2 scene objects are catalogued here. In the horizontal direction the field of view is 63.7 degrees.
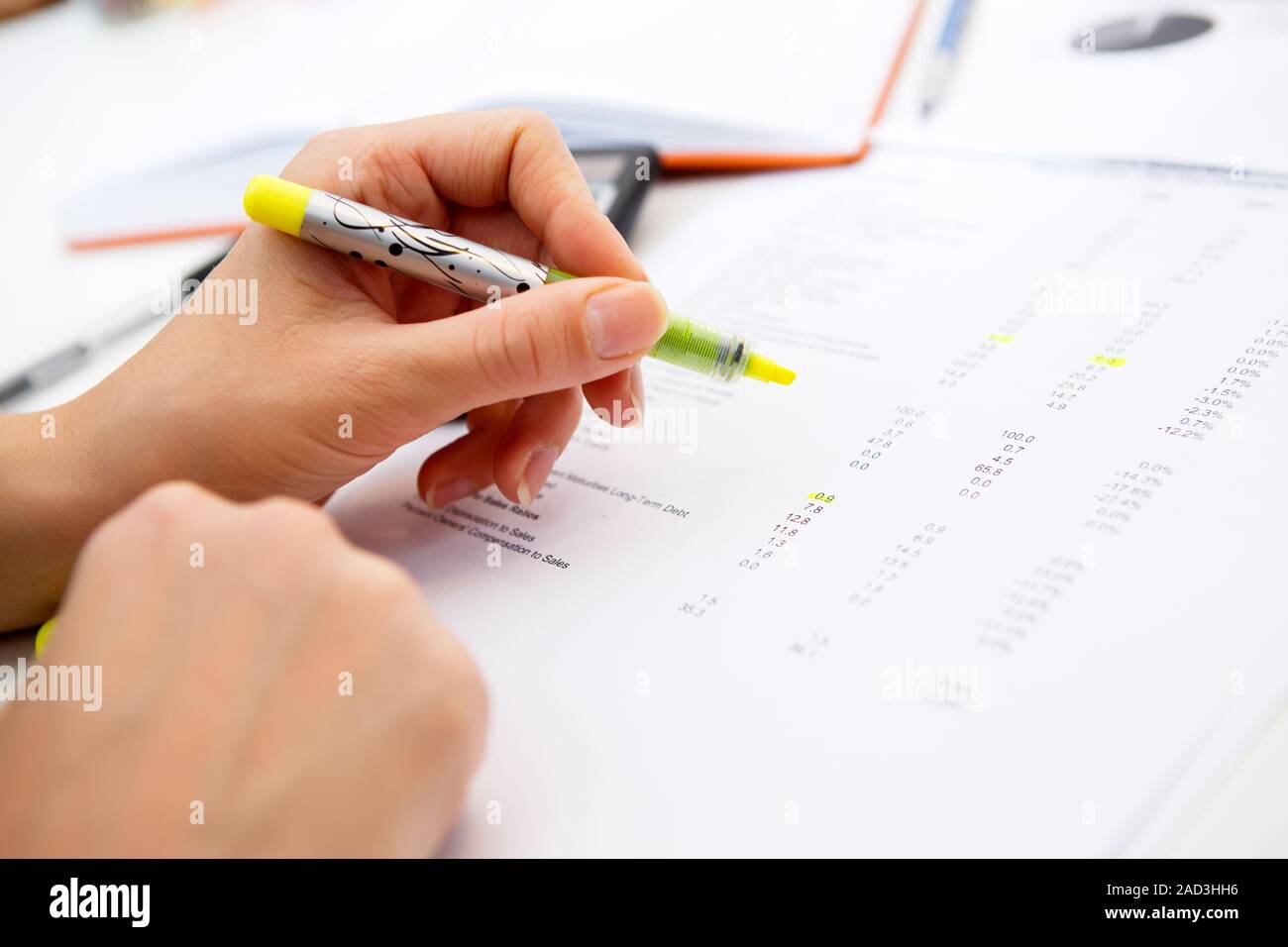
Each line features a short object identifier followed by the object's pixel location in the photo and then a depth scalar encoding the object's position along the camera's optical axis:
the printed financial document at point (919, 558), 0.41
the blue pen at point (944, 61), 1.00
